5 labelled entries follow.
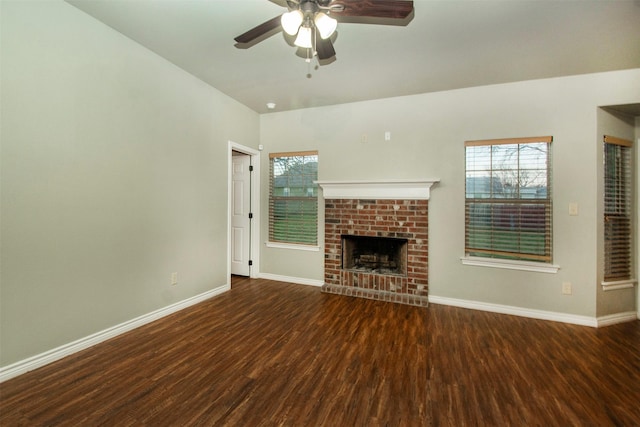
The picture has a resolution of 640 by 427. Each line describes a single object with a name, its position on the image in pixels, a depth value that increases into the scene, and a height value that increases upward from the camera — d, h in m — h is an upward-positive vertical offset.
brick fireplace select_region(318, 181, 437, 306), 3.41 -0.39
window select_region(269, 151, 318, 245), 4.09 +0.23
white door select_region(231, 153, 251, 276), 4.38 +0.03
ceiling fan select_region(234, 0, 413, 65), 1.48 +1.16
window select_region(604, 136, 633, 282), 2.91 +0.02
